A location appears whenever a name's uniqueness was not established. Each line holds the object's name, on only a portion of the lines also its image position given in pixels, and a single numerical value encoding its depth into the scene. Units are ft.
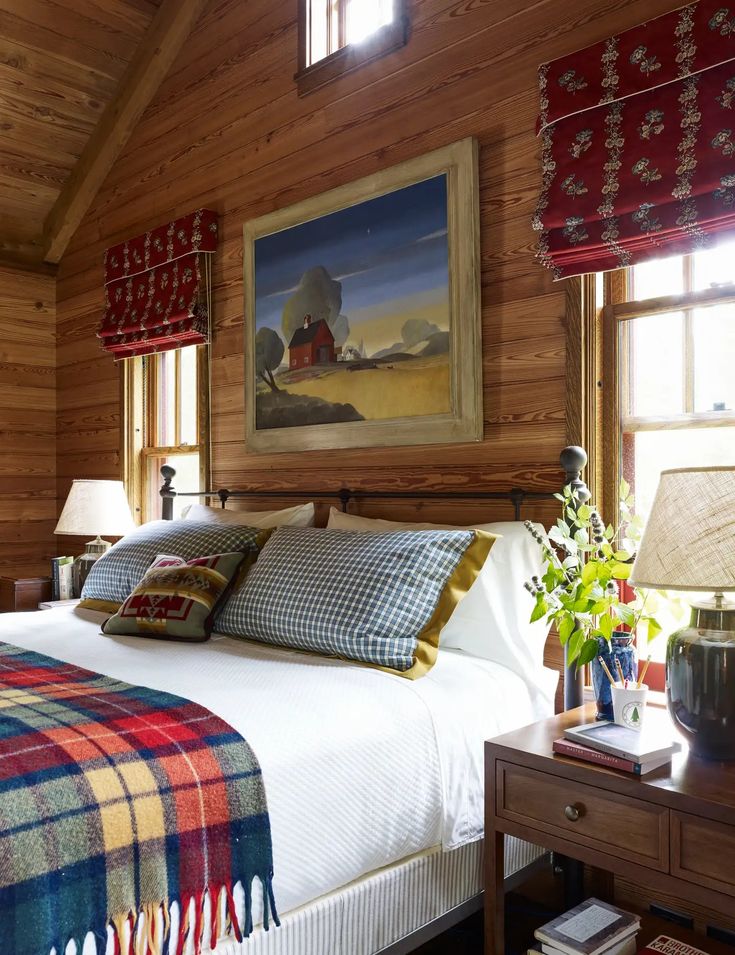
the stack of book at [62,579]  12.57
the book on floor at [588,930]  5.67
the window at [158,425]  13.21
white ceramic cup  5.62
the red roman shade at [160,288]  11.99
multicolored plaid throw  4.08
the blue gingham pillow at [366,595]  6.79
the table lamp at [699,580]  4.95
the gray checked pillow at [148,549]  8.94
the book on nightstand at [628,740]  5.21
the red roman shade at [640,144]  6.70
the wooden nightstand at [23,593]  12.58
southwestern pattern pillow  7.93
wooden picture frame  8.61
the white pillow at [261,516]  9.85
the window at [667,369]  7.08
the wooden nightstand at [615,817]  4.76
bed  5.12
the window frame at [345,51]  9.47
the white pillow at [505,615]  7.25
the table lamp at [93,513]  12.17
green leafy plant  5.90
